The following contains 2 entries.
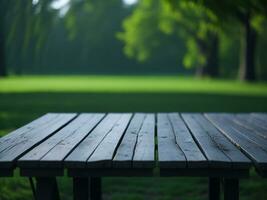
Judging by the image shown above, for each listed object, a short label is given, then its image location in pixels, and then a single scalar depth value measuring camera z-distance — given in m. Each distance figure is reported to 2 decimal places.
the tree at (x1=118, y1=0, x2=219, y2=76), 46.91
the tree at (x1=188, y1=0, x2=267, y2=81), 19.80
